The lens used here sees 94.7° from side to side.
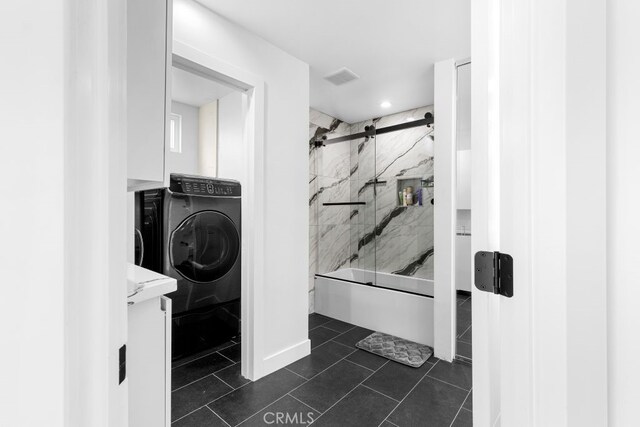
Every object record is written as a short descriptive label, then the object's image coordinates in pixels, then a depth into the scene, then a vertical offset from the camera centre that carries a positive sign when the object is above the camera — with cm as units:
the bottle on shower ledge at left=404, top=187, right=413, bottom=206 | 308 +19
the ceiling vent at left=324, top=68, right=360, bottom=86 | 268 +129
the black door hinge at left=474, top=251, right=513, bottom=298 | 67 -14
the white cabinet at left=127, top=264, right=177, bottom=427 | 97 -47
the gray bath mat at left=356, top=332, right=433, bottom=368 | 239 -118
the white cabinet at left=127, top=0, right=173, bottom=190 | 74 +34
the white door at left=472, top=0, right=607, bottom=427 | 50 +1
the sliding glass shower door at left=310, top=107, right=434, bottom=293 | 302 +14
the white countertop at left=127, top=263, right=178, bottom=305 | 93 -25
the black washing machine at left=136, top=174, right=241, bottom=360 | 231 -31
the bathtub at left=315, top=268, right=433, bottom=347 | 273 -91
